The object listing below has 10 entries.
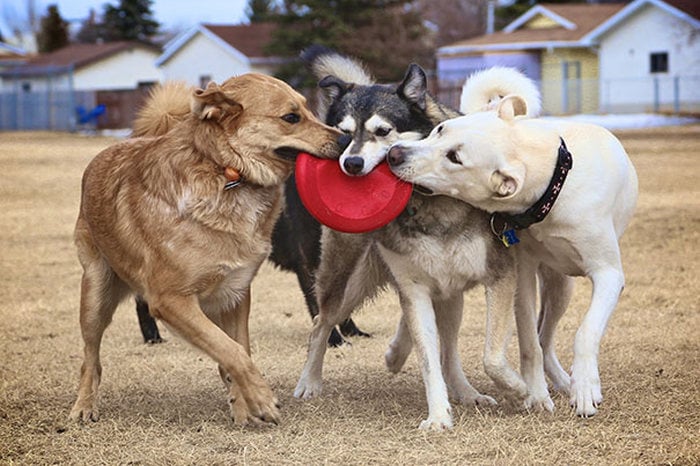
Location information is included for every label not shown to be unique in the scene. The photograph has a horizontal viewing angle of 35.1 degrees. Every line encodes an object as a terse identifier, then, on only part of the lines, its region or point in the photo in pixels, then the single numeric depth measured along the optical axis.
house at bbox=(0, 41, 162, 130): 47.56
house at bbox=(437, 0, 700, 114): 44.78
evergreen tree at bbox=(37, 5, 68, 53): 78.19
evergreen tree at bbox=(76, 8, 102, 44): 78.62
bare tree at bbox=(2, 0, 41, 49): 88.97
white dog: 5.28
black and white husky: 5.48
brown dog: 5.38
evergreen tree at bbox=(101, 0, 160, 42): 70.56
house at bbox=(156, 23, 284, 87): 54.25
